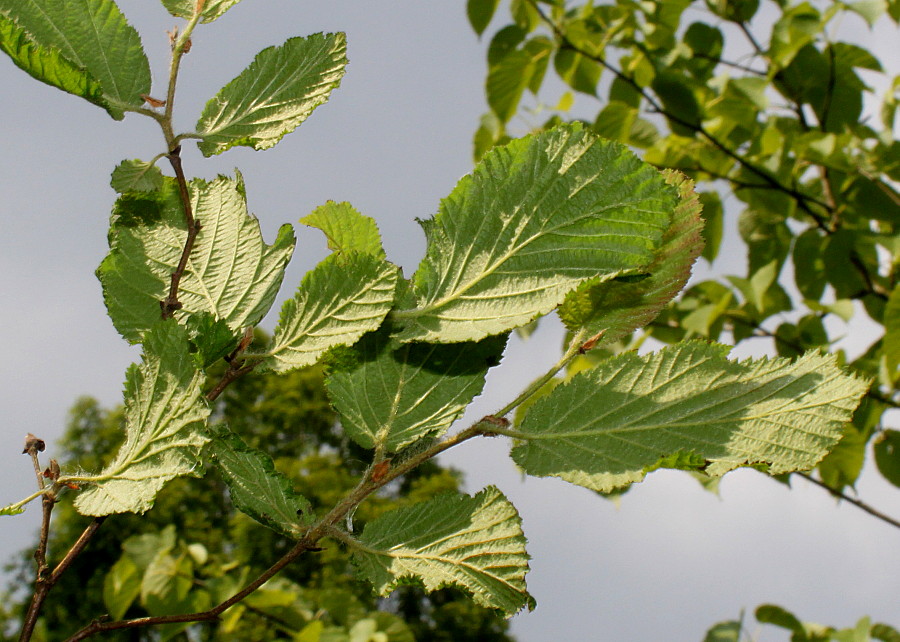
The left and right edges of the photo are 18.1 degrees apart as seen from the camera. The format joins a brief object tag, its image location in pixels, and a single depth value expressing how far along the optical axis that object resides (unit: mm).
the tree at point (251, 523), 16218
